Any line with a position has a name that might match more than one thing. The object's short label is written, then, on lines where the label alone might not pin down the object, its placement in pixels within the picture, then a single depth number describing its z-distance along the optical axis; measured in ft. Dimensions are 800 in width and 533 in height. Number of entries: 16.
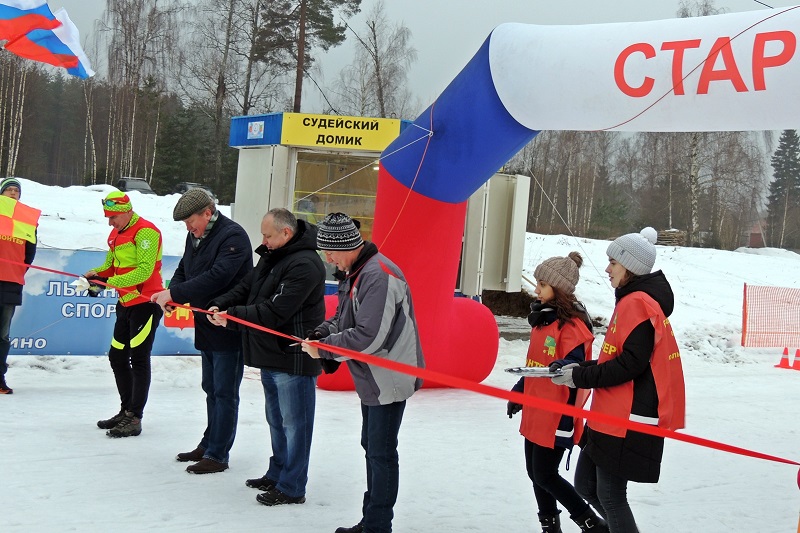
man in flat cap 16.10
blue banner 24.95
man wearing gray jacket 12.18
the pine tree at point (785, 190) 150.71
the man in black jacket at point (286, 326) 14.38
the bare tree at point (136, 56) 104.12
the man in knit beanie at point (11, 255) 21.86
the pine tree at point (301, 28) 89.45
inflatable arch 15.39
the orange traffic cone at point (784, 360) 38.33
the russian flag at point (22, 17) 25.46
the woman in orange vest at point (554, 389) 12.45
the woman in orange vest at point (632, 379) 10.61
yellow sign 30.96
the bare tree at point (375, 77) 100.68
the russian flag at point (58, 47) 26.37
